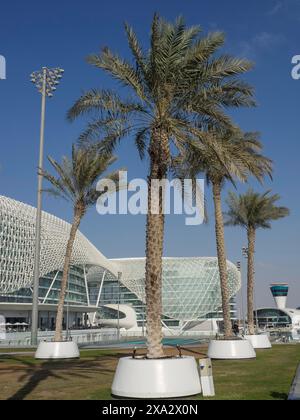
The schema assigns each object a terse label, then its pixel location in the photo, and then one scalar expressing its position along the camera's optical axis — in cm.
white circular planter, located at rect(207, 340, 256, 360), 2250
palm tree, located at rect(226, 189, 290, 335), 3341
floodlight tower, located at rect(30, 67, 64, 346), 3133
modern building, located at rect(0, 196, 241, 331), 7444
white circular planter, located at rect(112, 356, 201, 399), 1179
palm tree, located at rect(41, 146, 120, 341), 2603
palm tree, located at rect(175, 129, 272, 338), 1400
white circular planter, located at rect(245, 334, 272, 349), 2954
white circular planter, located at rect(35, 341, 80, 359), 2353
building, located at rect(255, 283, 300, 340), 13600
